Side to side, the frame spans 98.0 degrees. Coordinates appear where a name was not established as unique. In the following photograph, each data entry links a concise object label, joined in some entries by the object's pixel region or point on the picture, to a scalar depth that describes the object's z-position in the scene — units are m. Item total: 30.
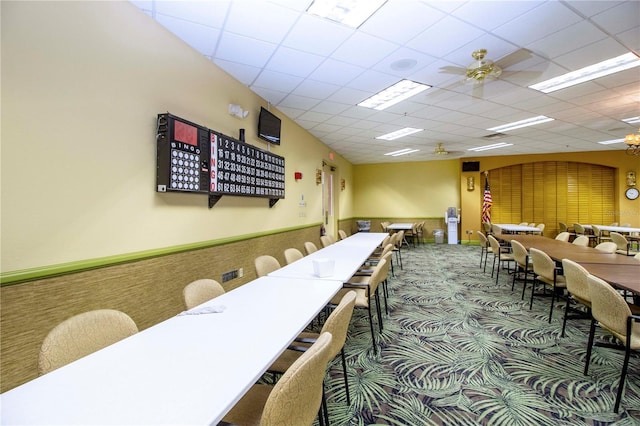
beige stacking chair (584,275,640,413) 1.80
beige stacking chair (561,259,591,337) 2.36
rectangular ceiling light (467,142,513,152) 7.64
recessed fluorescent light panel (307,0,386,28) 2.34
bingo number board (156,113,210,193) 2.49
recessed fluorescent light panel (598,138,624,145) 7.08
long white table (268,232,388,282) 2.46
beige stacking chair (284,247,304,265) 3.25
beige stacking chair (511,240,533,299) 3.94
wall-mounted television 4.09
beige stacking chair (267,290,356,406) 1.40
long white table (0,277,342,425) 0.82
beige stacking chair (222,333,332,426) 0.91
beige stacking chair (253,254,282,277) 2.70
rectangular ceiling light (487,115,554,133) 5.46
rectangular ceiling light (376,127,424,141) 6.25
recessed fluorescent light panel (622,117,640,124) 5.32
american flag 9.24
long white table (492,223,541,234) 7.24
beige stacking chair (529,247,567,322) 3.16
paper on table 1.60
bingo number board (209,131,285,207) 3.06
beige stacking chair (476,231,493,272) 5.51
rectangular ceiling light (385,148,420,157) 8.42
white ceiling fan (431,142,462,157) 7.44
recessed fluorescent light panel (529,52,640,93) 3.30
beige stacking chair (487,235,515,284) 4.75
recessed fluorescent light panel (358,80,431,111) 3.95
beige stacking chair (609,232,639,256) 5.54
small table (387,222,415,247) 9.06
